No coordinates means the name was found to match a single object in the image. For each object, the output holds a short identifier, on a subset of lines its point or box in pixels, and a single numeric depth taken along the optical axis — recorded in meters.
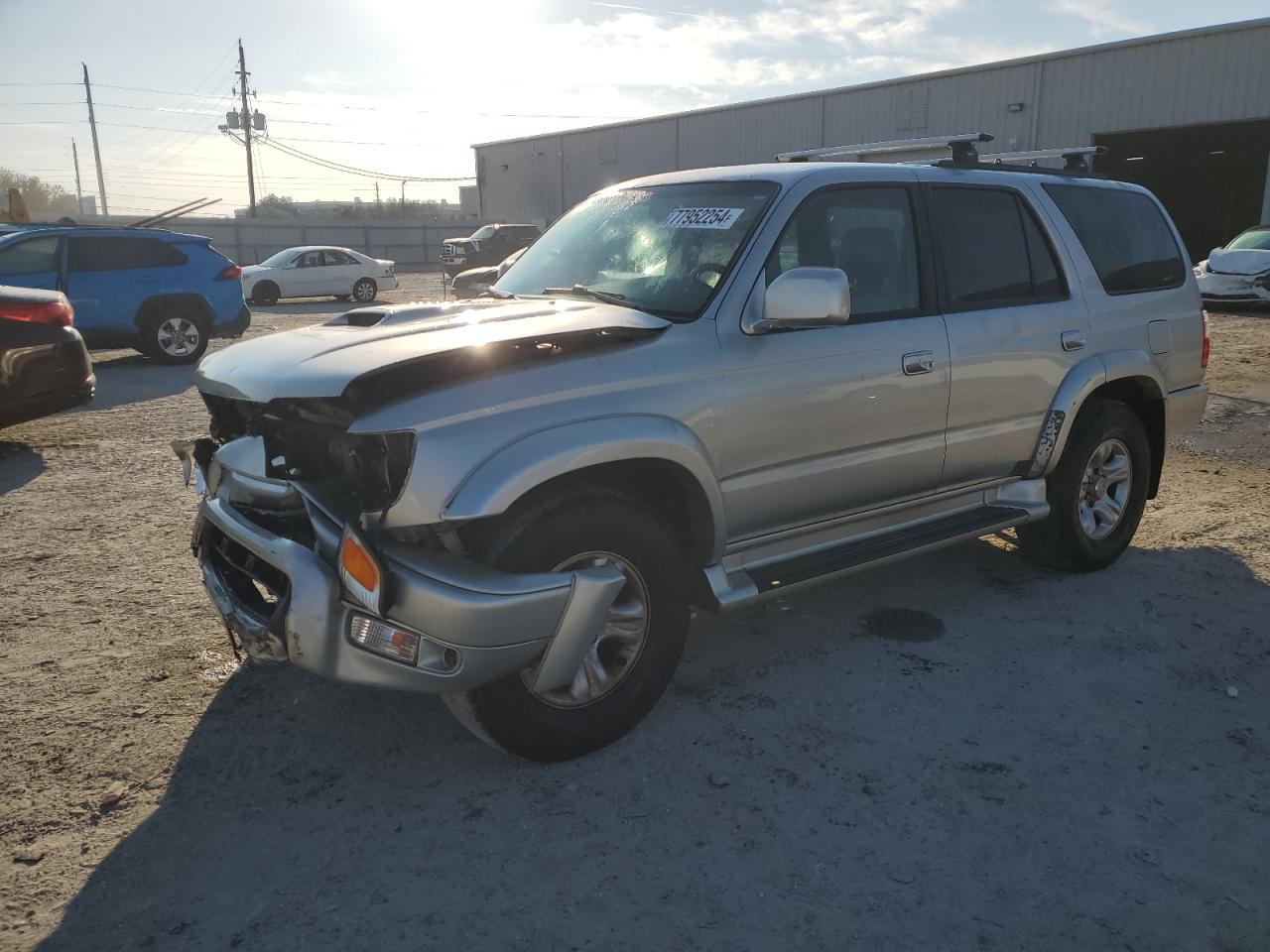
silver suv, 2.76
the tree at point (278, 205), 74.31
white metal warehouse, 21.94
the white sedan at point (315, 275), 23.00
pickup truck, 27.66
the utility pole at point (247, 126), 52.19
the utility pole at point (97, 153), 66.38
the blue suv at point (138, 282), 11.12
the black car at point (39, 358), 6.73
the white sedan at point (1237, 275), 16.77
